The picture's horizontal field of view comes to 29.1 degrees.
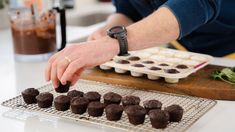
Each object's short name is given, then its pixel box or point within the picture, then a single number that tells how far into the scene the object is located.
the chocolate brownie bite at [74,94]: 1.18
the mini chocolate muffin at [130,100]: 1.12
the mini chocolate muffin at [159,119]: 1.00
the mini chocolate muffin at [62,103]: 1.11
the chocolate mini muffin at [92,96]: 1.15
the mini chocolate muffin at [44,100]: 1.13
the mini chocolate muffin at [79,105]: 1.09
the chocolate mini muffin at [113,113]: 1.04
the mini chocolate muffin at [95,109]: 1.07
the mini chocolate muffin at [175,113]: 1.03
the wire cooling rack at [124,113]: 1.03
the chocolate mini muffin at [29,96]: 1.17
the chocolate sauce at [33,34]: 1.58
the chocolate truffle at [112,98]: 1.14
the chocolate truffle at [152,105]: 1.08
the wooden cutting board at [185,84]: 1.26
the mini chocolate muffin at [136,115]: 1.02
